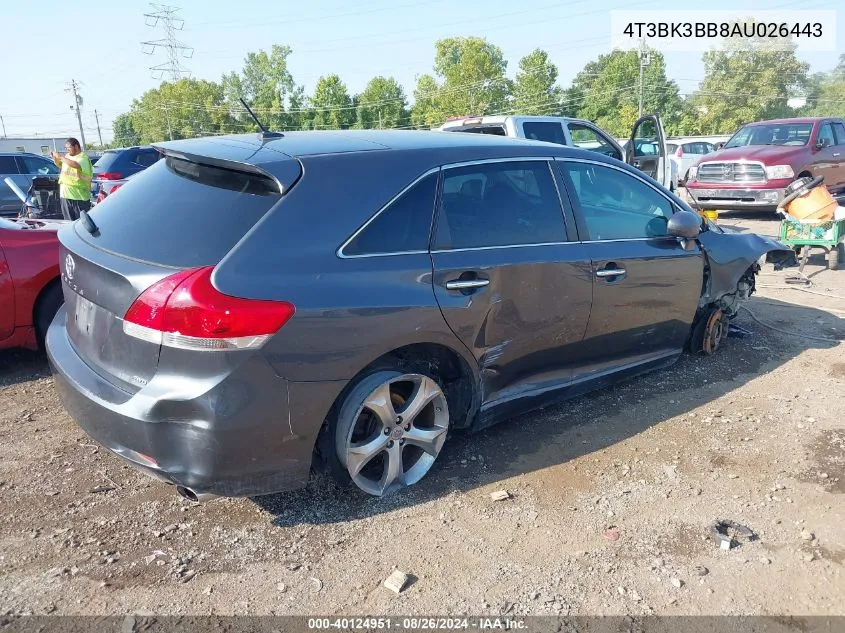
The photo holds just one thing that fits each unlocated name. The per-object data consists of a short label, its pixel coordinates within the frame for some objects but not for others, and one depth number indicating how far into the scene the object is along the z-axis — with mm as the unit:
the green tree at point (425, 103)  64812
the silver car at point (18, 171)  14711
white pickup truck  9719
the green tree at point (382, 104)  68750
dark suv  14570
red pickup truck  12094
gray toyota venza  2518
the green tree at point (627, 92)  70125
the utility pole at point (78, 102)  80450
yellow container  7754
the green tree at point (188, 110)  79625
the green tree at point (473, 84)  60656
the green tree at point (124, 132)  108188
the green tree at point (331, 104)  69625
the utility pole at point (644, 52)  52281
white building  64606
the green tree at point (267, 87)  76312
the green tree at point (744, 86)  65000
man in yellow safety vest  10305
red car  4473
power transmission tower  72438
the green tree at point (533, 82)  61875
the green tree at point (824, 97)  77125
